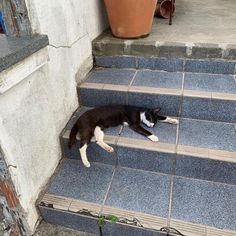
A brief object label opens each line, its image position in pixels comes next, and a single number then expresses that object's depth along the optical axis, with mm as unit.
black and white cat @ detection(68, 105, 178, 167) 1840
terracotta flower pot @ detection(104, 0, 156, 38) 2291
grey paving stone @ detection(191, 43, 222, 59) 2172
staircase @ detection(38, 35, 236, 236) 1564
